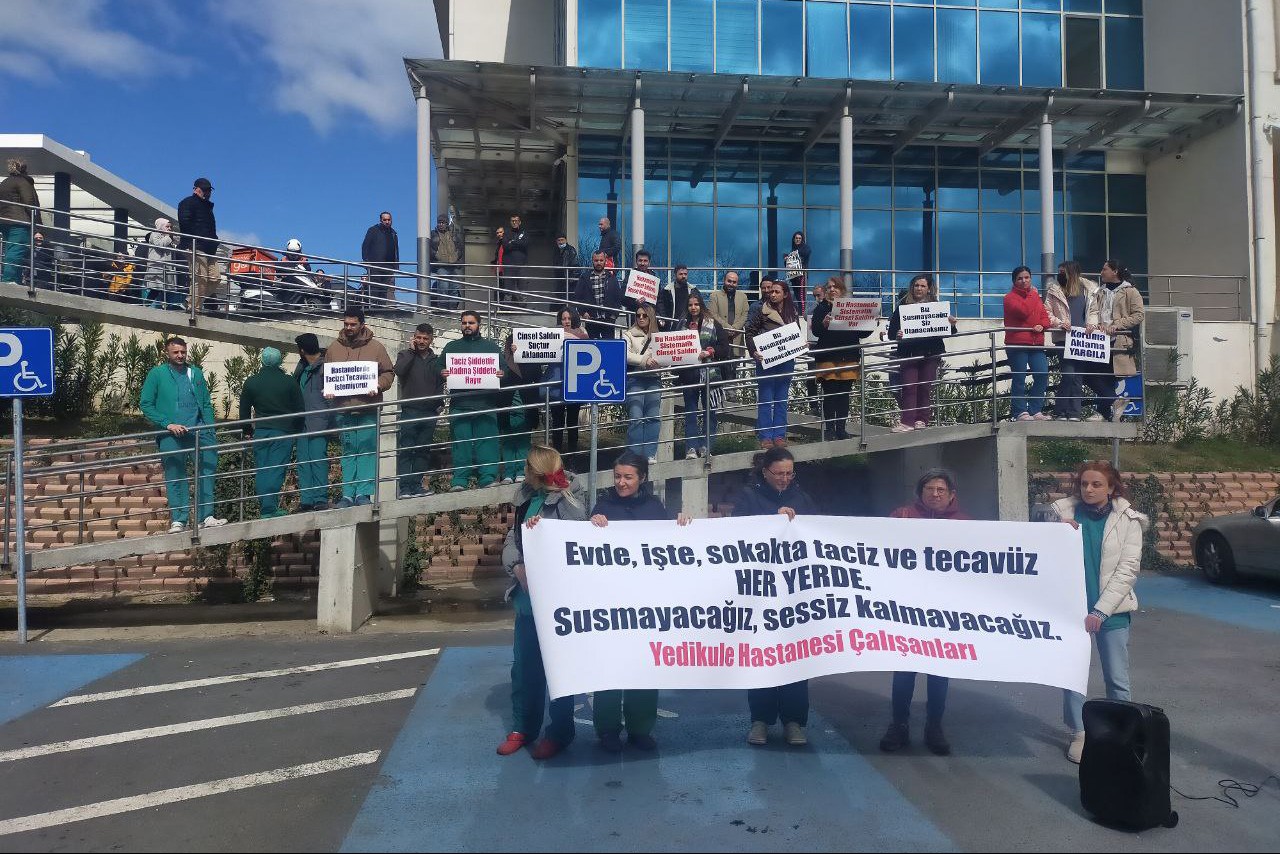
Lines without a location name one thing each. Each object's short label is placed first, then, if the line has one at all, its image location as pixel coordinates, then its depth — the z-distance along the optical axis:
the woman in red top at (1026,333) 10.74
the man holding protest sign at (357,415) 9.81
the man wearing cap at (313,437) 9.88
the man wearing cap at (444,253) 18.23
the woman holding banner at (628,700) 5.66
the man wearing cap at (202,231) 12.61
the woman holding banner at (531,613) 5.53
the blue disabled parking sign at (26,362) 9.13
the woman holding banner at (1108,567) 5.45
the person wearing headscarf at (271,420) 9.85
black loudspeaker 4.52
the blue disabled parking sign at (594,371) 8.06
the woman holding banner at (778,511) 5.74
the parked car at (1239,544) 11.55
